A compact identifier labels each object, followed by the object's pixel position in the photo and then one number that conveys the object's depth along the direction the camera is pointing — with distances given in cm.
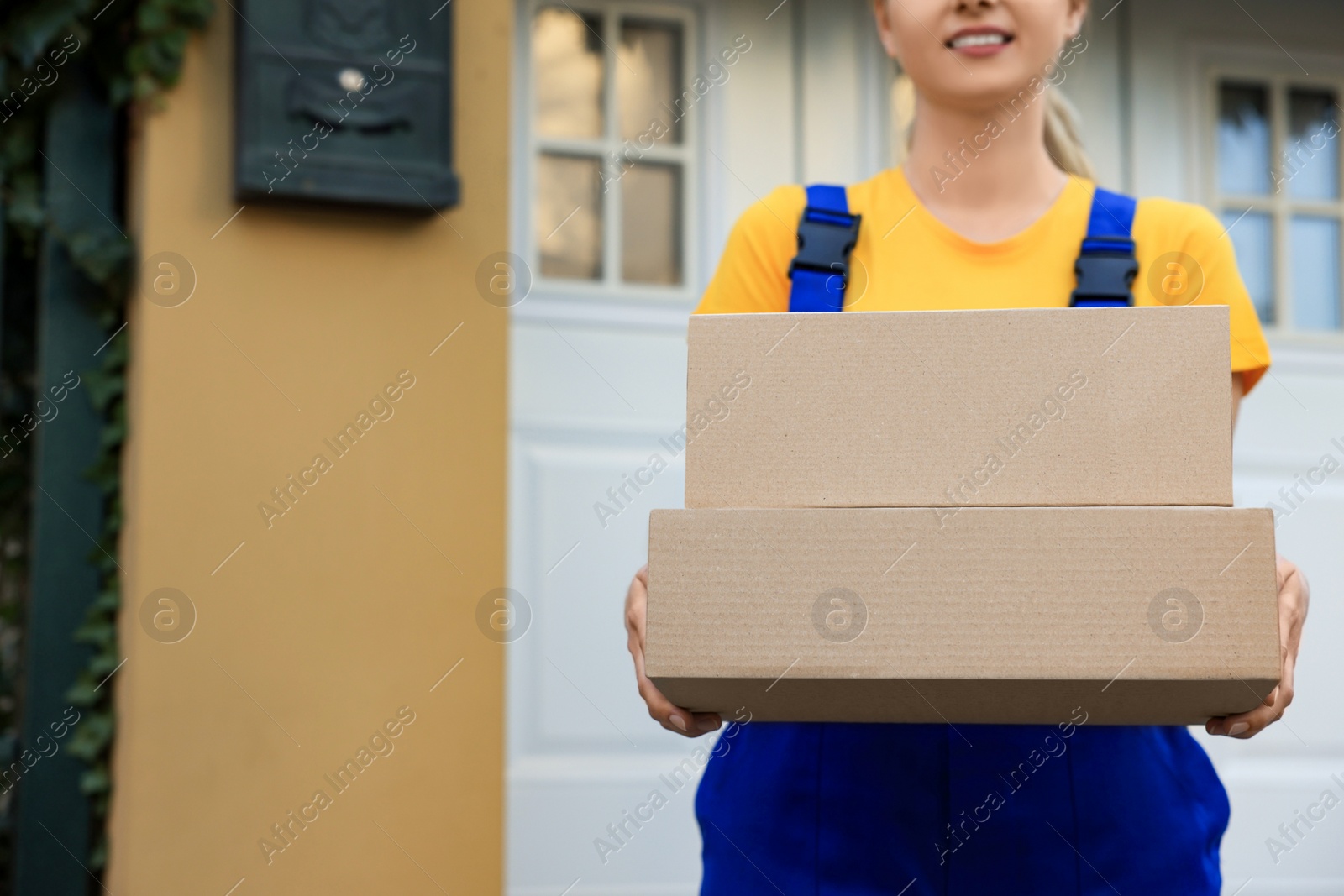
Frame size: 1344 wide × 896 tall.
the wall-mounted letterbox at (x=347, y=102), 247
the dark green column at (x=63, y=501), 247
